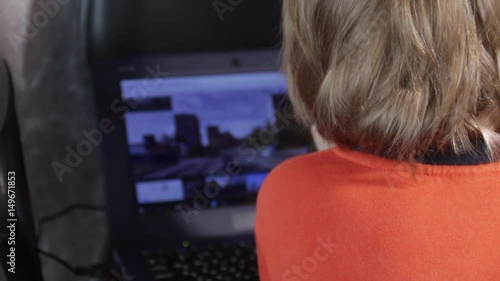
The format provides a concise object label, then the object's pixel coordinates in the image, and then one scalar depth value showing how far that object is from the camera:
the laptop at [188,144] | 1.59
